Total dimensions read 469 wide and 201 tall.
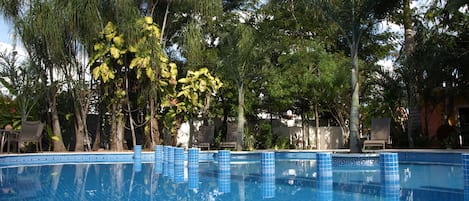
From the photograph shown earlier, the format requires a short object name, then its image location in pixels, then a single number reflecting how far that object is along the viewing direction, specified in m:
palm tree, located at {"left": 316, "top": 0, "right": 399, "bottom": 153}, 12.04
